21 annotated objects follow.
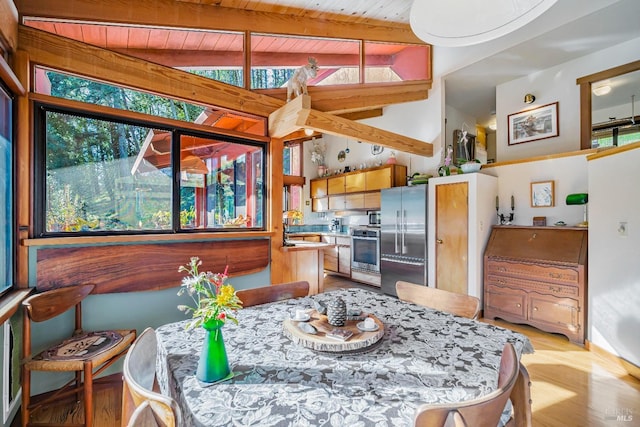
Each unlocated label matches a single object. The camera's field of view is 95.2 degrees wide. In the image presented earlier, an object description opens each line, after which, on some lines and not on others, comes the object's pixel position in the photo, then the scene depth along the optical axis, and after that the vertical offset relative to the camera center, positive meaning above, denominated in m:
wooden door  3.82 -0.34
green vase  0.90 -0.45
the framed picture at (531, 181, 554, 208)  3.55 +0.21
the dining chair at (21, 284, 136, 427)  1.59 -0.81
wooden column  3.07 +0.09
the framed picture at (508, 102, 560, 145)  3.98 +1.24
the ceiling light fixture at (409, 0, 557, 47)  1.17 +0.82
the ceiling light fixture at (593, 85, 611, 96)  3.83 +1.61
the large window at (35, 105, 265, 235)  1.99 +0.29
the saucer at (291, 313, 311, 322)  1.34 -0.49
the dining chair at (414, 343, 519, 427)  0.64 -0.45
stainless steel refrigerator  4.34 -0.38
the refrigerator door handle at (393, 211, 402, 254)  4.68 -0.35
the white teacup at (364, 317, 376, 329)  1.24 -0.48
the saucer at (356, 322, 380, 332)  1.22 -0.49
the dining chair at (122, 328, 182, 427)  0.66 -0.46
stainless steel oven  5.17 -0.69
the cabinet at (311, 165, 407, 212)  5.15 +0.49
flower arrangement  0.93 -0.29
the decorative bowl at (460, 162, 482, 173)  3.86 +0.59
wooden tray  1.09 -0.50
